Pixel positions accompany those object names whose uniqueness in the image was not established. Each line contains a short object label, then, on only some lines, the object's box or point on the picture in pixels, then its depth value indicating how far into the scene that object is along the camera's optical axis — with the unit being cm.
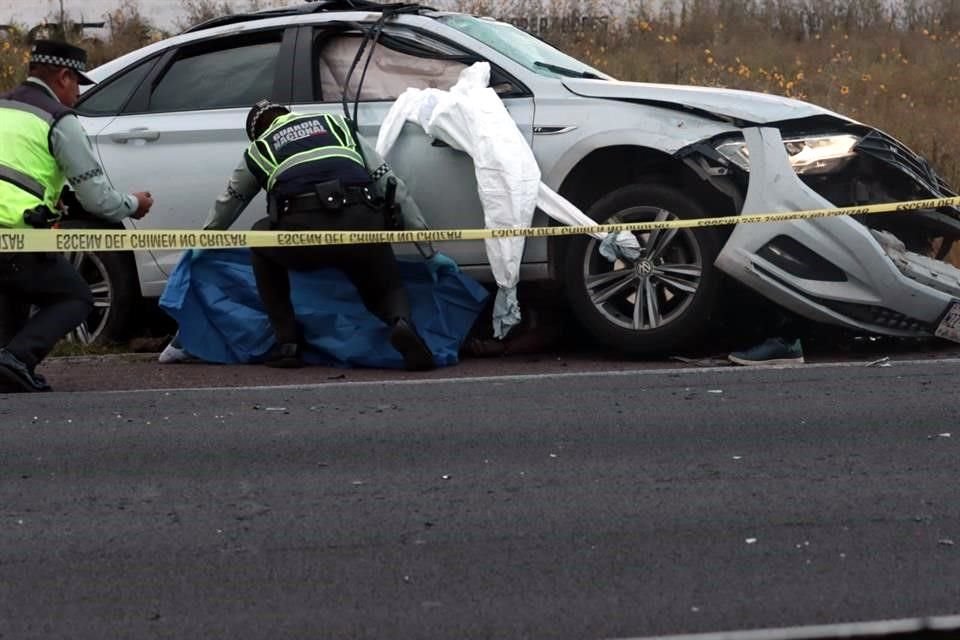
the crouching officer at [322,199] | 1689
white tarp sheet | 1714
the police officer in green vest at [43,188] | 1573
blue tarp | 1758
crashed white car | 1680
